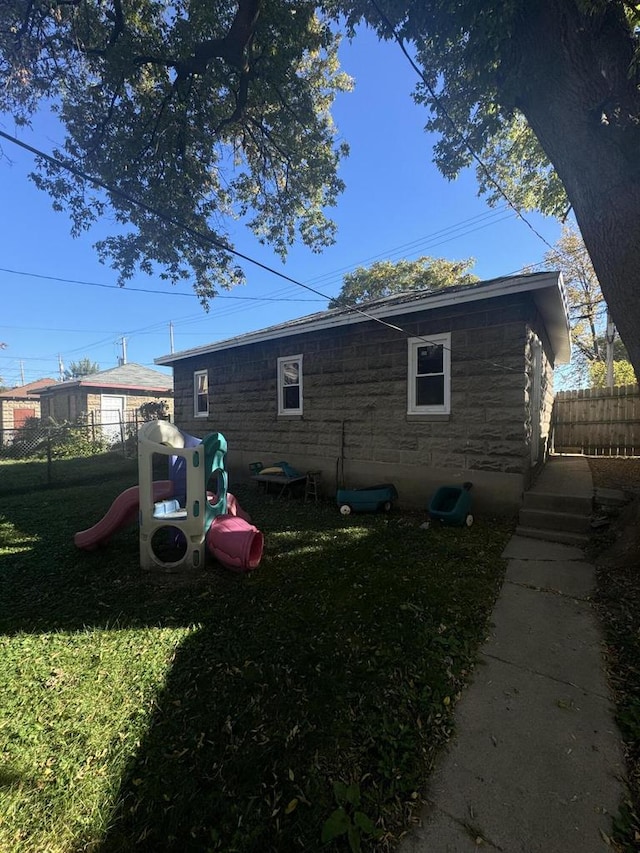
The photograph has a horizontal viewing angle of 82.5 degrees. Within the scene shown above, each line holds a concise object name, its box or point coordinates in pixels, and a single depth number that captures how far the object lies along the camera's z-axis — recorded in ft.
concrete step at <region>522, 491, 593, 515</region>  17.39
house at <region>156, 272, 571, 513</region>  19.29
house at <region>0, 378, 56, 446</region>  73.20
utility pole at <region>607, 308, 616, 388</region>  61.05
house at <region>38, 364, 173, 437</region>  58.85
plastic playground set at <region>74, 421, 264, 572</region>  13.06
